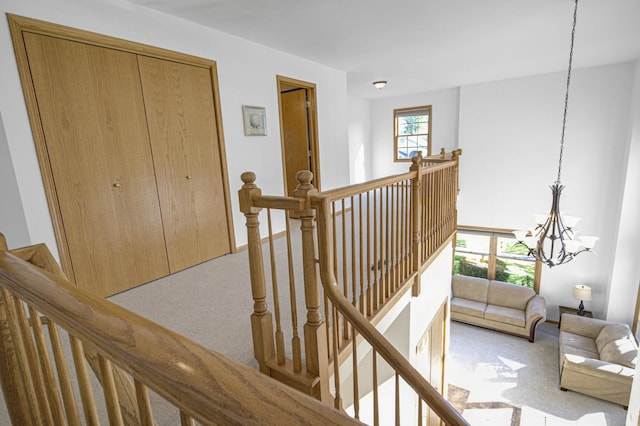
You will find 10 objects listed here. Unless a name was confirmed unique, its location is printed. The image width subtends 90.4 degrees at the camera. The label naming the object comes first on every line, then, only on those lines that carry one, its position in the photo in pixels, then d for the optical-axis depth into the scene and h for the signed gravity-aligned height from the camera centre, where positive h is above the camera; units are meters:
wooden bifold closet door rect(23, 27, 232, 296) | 2.17 -0.02
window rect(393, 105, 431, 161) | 7.46 +0.25
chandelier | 3.06 -1.01
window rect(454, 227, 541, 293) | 7.16 -2.81
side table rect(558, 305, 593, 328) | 6.50 -3.65
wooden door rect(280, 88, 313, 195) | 4.48 +0.24
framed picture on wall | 3.36 +0.31
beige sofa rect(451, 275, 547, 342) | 6.47 -3.66
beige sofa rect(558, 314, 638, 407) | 4.69 -3.57
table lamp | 6.18 -3.06
